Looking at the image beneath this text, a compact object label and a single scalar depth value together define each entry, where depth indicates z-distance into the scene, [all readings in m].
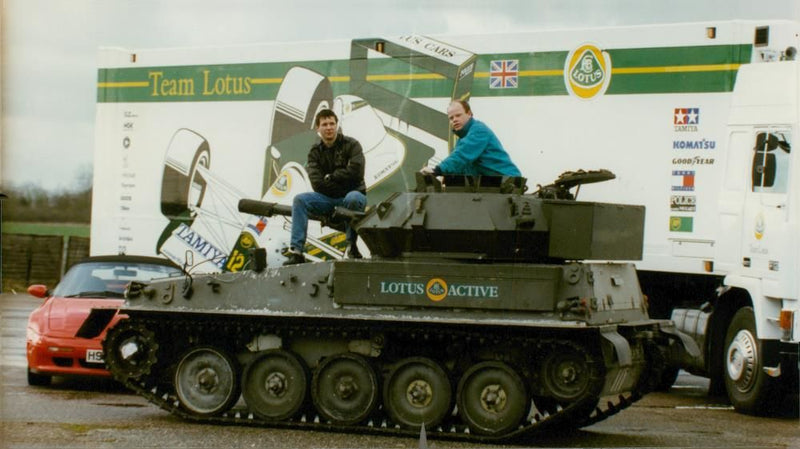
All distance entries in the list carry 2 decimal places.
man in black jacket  12.11
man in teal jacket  11.57
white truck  13.52
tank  10.92
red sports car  13.63
